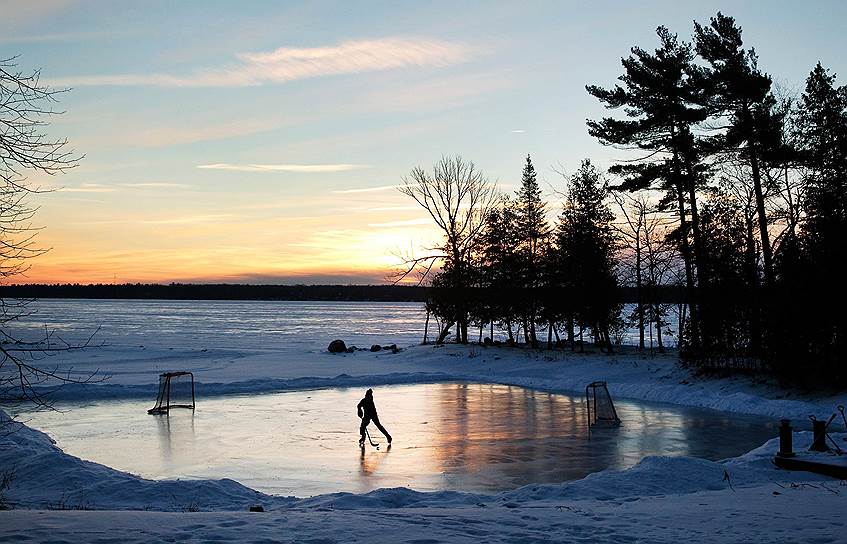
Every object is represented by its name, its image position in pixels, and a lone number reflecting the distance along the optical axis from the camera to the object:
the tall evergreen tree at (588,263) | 48.78
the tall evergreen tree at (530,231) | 56.91
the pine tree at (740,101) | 30.88
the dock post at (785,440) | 14.80
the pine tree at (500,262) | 57.53
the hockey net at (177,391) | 27.03
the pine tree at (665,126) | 34.97
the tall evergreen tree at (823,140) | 30.86
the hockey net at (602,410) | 22.94
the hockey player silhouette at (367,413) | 18.97
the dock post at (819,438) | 15.42
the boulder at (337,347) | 59.59
